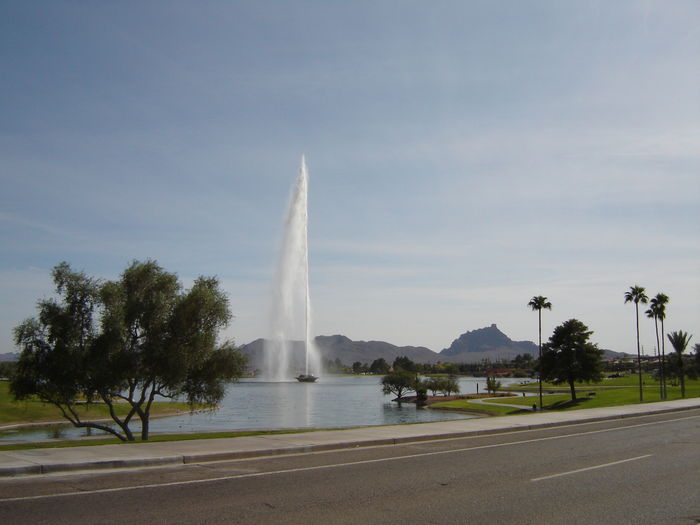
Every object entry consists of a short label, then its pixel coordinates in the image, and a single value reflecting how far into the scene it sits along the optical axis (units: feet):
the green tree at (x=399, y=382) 396.57
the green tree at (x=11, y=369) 106.09
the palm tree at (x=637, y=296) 238.48
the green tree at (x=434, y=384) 390.01
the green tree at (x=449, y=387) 394.73
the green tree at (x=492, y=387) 422.74
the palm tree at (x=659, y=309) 240.32
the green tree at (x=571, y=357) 255.91
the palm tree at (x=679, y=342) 230.07
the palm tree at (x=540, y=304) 266.77
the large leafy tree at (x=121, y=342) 103.65
